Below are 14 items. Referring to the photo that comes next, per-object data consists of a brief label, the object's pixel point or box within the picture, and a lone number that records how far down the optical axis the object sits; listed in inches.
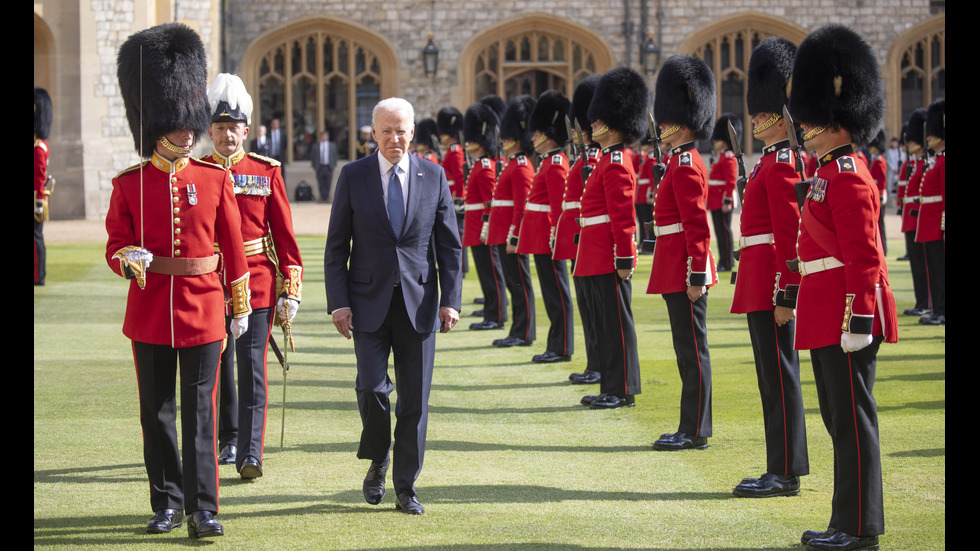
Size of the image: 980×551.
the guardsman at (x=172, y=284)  324.2
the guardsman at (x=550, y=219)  632.4
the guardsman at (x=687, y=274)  431.2
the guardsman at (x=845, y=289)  306.2
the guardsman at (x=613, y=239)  501.7
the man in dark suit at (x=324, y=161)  1801.2
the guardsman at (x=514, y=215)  690.2
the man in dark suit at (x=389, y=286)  351.6
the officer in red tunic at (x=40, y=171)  894.4
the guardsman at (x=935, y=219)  760.3
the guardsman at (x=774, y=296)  363.3
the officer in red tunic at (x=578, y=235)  565.6
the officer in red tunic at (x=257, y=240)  395.9
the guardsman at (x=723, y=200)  1084.5
